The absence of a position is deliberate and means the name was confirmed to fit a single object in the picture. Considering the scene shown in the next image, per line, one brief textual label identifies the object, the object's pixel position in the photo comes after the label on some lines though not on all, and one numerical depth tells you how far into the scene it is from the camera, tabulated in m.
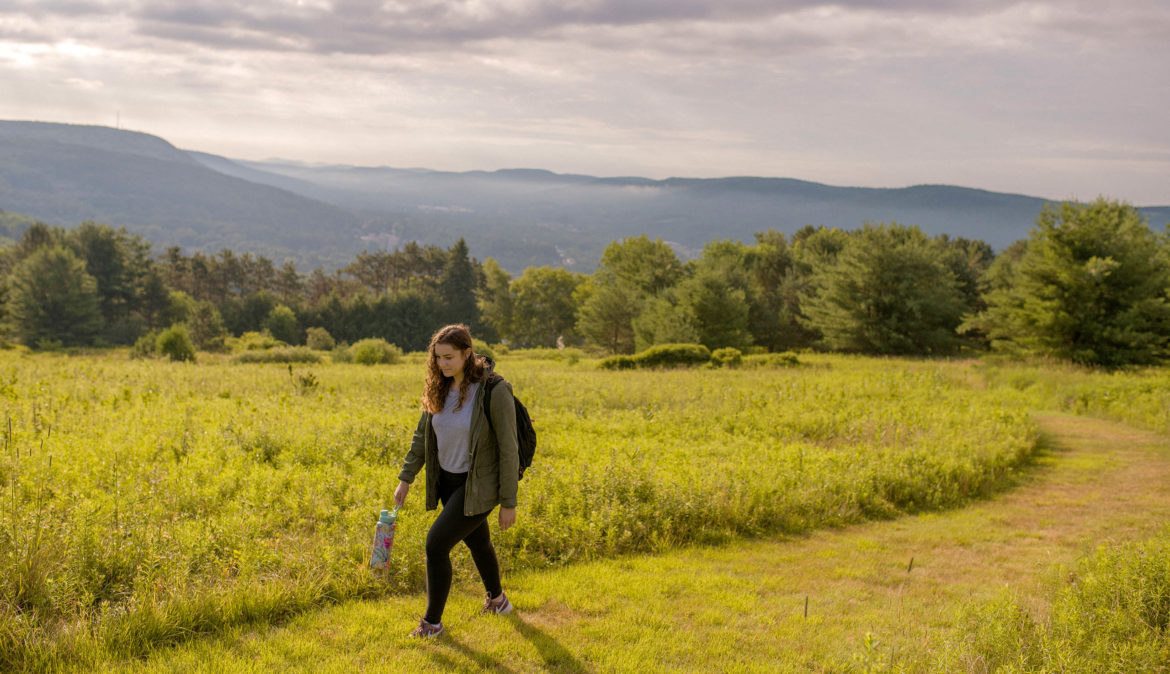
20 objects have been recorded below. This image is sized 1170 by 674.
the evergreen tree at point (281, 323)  76.81
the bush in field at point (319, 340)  66.06
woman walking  4.52
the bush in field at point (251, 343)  48.22
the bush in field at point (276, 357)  32.81
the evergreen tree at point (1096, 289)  24.56
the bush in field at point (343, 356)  37.44
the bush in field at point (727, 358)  29.50
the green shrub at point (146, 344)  44.88
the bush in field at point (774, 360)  29.55
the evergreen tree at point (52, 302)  66.69
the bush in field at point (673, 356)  29.33
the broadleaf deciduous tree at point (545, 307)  91.00
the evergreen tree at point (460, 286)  95.06
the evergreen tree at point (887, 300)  38.81
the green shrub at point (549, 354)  43.22
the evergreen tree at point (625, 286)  55.22
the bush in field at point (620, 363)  29.06
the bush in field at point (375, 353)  34.84
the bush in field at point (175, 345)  32.72
